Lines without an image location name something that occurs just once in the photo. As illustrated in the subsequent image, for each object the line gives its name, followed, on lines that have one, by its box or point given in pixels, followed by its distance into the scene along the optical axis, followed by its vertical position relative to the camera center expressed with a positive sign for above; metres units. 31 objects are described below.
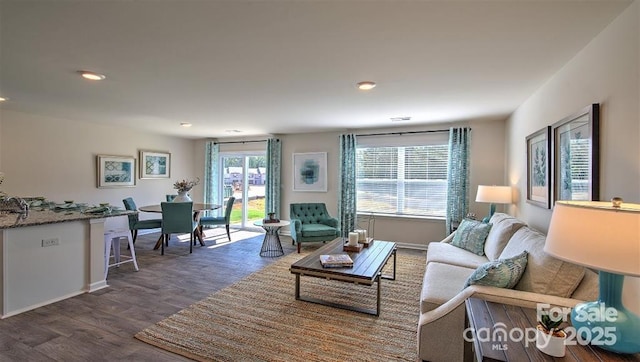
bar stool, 3.63 -0.90
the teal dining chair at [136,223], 5.01 -0.78
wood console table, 1.23 -0.75
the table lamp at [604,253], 1.08 -0.28
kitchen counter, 2.72 -0.82
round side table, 4.79 -1.06
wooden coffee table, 2.66 -0.86
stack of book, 2.87 -0.83
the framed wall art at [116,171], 5.37 +0.14
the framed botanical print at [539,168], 2.68 +0.13
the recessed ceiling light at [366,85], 2.85 +0.95
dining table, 5.10 -0.57
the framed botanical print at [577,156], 1.90 +0.19
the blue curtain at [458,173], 4.84 +0.12
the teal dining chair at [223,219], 5.67 -0.80
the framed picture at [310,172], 5.99 +0.15
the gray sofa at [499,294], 1.77 -0.72
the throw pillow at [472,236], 3.33 -0.66
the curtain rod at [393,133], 5.05 +0.86
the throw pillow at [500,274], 1.94 -0.63
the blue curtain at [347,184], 5.59 -0.09
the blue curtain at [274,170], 6.36 +0.20
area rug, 2.17 -1.28
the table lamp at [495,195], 3.85 -0.19
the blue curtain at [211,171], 7.06 +0.18
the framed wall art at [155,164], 6.14 +0.31
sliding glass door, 6.84 -0.13
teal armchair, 4.93 -0.80
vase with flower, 5.34 -0.25
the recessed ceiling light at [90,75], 2.61 +0.95
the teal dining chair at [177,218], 4.77 -0.66
